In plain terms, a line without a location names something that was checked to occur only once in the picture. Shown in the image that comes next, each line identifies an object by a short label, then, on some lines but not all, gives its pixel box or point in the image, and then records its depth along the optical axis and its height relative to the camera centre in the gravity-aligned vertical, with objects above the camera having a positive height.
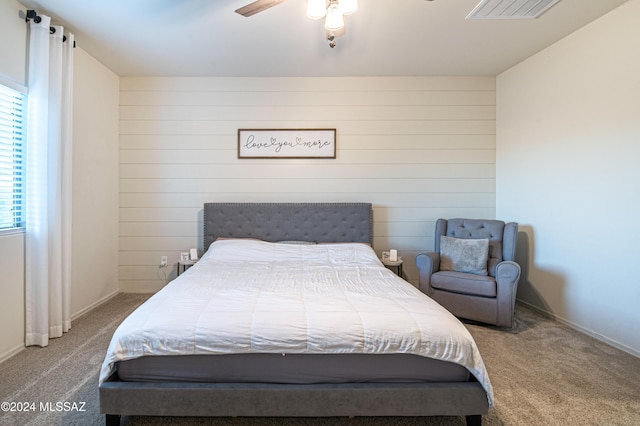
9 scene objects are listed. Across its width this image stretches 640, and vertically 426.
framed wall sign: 3.96 +0.88
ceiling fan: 1.93 +1.30
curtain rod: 2.57 +1.61
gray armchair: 2.93 -0.66
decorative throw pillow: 3.28 -0.49
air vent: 2.47 +1.69
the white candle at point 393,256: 3.70 -0.55
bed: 1.55 -0.81
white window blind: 2.42 +0.42
